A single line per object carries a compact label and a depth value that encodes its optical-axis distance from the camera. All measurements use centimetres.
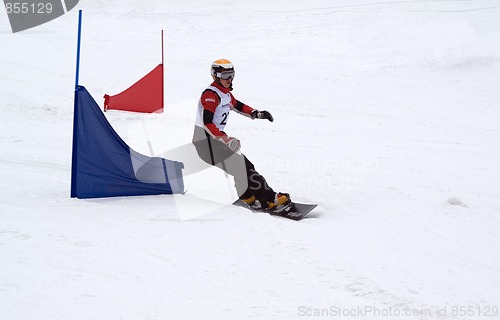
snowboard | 1120
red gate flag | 2130
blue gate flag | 1111
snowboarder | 1148
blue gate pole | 1048
